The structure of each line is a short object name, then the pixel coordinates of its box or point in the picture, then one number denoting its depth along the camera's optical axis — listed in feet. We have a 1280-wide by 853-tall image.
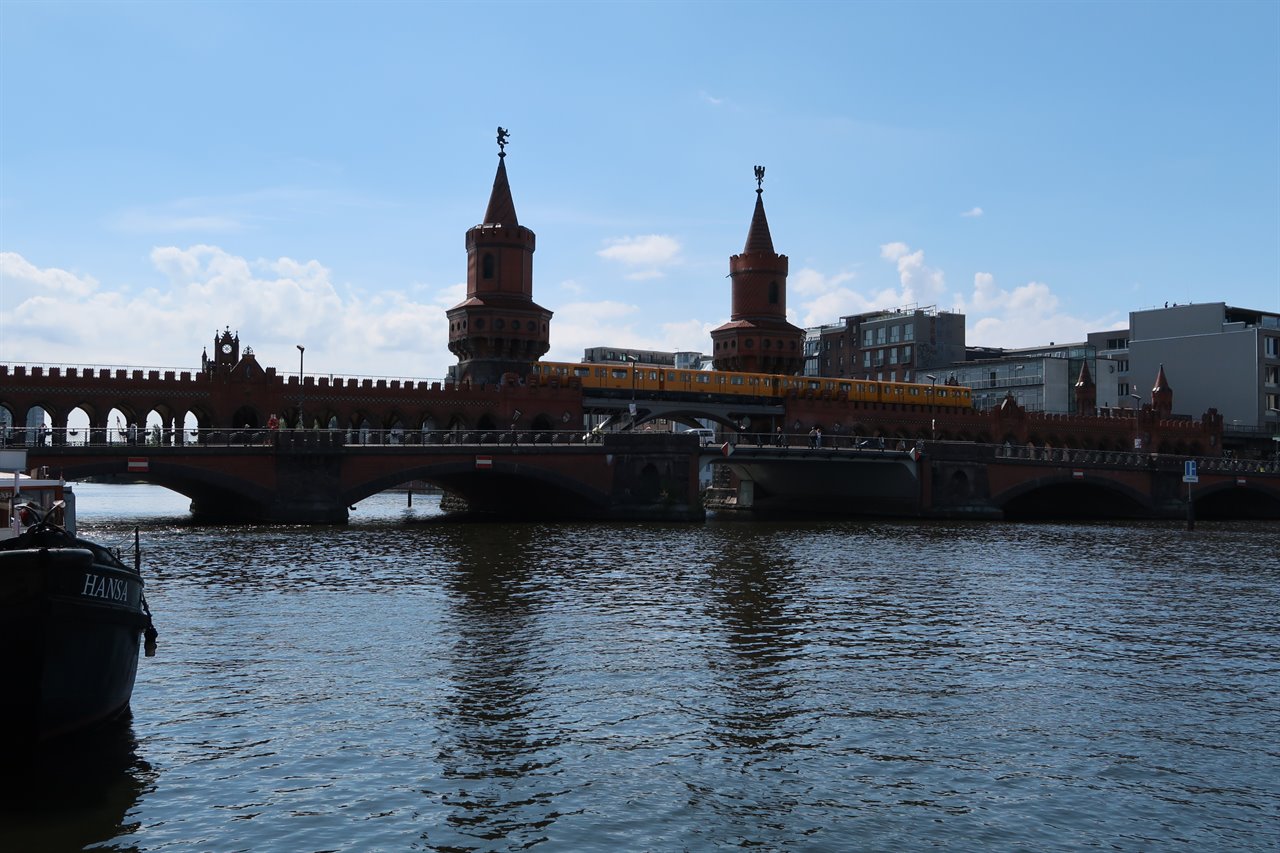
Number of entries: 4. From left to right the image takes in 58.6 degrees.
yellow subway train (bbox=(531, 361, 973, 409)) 331.77
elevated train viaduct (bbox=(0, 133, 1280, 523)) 217.56
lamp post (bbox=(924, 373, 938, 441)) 379.14
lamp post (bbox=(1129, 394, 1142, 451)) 377.09
